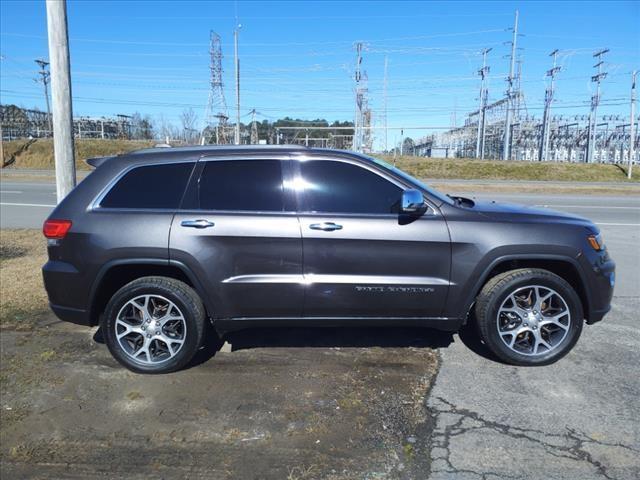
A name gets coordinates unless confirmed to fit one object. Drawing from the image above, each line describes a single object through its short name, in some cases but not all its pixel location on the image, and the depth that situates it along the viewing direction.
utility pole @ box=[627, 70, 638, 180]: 30.55
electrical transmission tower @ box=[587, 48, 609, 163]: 42.91
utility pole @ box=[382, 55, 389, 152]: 42.42
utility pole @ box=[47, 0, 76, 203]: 5.98
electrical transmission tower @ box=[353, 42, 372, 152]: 40.58
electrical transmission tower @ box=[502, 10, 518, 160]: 41.09
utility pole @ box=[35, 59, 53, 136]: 45.19
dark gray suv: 3.88
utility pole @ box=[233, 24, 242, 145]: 37.47
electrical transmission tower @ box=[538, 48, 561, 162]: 44.69
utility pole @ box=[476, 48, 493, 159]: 45.28
